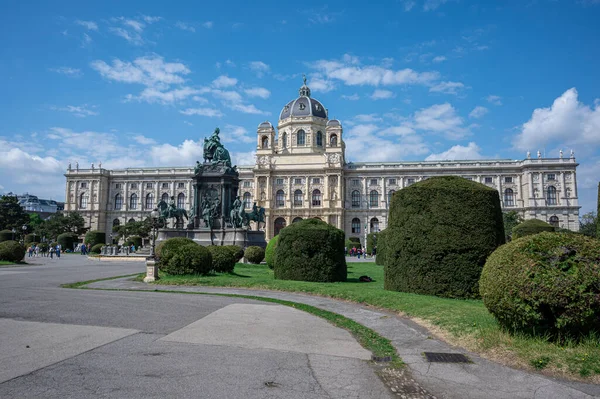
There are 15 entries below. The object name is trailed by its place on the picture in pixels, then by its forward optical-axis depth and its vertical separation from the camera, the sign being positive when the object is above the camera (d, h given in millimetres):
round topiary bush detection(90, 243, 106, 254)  46406 -981
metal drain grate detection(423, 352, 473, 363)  6039 -1753
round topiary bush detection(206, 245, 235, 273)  19516 -944
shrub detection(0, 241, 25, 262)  26438 -677
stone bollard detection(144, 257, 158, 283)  16062 -1238
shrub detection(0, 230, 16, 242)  48938 +656
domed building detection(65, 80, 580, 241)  76438 +11477
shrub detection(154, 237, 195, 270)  17281 -377
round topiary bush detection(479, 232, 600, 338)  5992 -705
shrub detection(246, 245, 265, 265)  29391 -1001
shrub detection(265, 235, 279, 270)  24016 -799
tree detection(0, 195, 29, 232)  65062 +4120
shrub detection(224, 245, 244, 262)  22795 -620
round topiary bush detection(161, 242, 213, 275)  17031 -859
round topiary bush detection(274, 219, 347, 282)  16672 -618
